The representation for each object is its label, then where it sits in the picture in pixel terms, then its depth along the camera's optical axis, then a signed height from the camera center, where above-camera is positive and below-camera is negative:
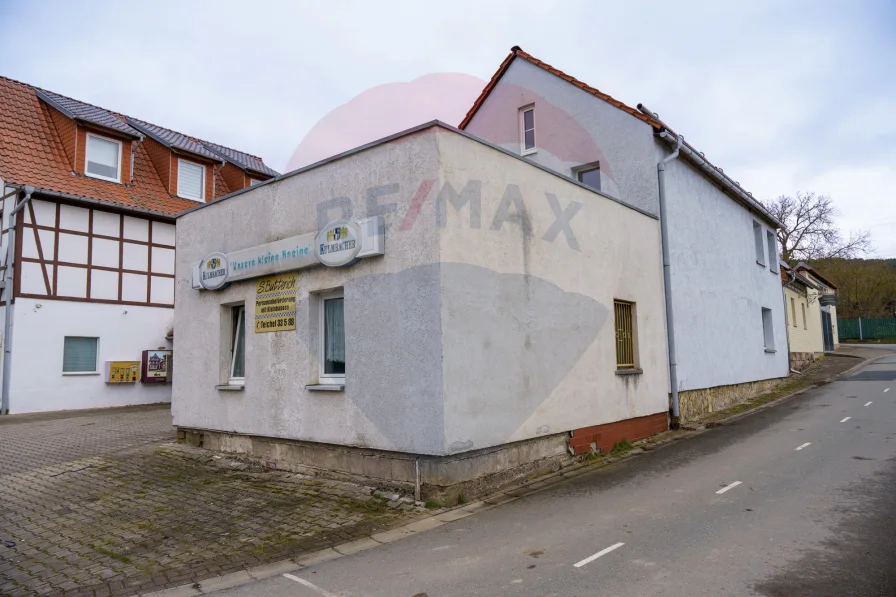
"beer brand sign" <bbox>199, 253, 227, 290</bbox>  9.42 +1.38
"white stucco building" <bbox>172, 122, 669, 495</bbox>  6.79 +0.47
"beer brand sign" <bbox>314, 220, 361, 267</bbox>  7.37 +1.41
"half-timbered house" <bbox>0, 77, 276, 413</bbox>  16.67 +3.27
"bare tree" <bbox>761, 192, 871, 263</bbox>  38.59 +7.27
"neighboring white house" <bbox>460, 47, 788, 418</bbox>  12.22 +3.60
